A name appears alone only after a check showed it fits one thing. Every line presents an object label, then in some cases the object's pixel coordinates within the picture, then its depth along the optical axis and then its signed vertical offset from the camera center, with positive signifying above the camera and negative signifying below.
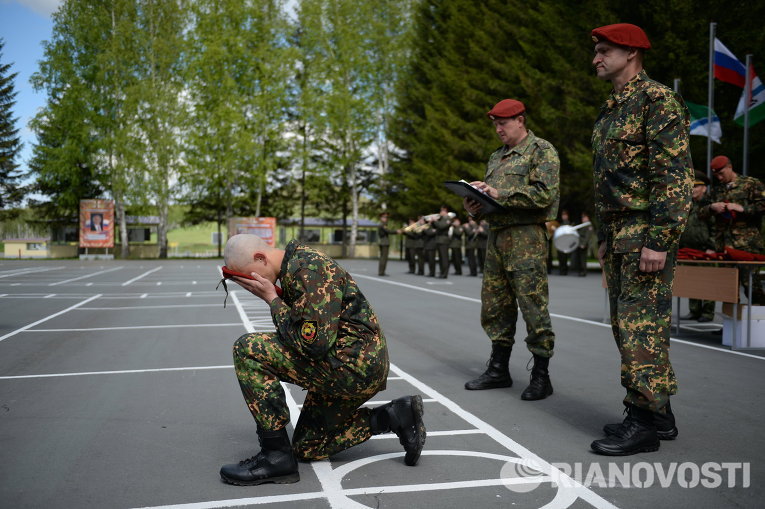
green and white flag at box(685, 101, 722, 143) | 18.92 +3.10
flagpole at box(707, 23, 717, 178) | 17.47 +3.64
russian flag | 18.11 +4.26
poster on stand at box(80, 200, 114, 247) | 42.88 +0.23
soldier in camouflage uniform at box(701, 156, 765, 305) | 9.45 +0.33
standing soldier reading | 5.32 -0.05
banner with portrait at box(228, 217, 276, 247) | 45.03 +0.24
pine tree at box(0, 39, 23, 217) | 59.06 +6.42
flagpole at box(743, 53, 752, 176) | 17.47 +3.57
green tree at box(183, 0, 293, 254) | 44.16 +8.81
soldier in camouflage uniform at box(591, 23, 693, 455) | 3.99 +0.10
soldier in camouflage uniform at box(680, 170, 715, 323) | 9.88 -0.05
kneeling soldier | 3.48 -0.64
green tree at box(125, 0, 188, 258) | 44.28 +7.77
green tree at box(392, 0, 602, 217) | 27.03 +6.84
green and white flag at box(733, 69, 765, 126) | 17.88 +3.29
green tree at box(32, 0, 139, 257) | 44.53 +9.40
